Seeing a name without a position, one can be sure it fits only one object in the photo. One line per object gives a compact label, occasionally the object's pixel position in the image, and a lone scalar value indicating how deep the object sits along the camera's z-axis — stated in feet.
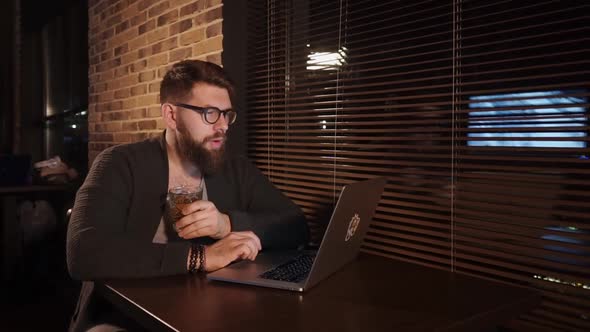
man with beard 4.41
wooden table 3.14
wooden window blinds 4.72
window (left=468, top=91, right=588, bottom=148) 4.62
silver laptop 3.83
